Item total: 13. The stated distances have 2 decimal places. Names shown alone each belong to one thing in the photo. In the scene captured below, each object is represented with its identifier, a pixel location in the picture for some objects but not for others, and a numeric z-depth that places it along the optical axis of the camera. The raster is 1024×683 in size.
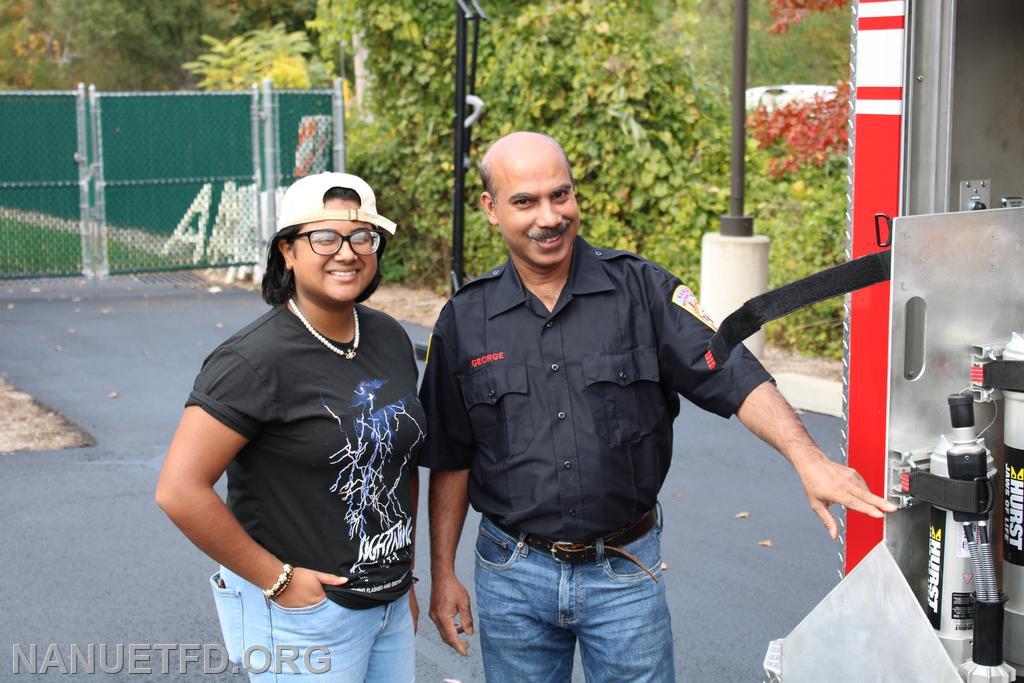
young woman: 2.62
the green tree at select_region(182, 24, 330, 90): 18.17
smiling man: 2.88
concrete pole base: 9.57
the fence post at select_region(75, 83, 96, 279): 13.28
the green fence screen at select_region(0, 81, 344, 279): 13.33
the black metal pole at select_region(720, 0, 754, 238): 9.61
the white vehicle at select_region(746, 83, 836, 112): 15.05
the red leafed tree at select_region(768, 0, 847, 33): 9.27
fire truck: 2.40
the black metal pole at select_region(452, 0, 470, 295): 8.64
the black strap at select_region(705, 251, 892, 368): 2.45
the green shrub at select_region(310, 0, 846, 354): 10.66
